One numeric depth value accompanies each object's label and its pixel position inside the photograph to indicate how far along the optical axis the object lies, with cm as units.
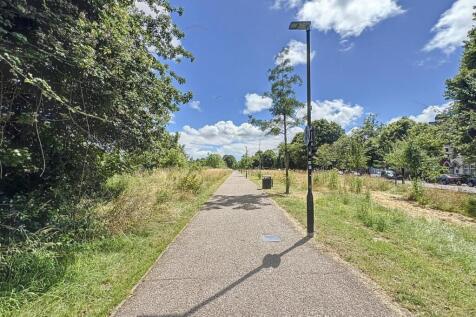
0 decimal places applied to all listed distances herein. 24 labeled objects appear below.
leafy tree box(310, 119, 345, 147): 7188
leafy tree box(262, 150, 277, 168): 9369
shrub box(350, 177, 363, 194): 1797
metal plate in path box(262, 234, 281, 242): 654
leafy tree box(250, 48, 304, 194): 1697
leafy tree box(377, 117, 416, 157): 5462
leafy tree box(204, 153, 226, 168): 9508
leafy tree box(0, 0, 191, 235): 412
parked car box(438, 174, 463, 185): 3631
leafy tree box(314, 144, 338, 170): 4650
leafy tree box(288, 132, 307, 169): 6020
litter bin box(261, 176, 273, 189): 2045
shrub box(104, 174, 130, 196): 775
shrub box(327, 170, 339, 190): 1967
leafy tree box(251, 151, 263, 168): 10014
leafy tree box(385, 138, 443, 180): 1781
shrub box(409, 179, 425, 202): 1519
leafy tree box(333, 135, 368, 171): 3459
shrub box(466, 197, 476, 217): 1175
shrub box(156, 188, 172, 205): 1003
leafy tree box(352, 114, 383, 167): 5321
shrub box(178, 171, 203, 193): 1484
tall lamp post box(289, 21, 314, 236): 699
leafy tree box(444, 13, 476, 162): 1589
